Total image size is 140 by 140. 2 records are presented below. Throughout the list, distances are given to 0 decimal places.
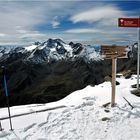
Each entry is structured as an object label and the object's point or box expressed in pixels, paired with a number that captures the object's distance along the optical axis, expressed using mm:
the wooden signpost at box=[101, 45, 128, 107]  6853
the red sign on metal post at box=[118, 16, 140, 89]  7139
